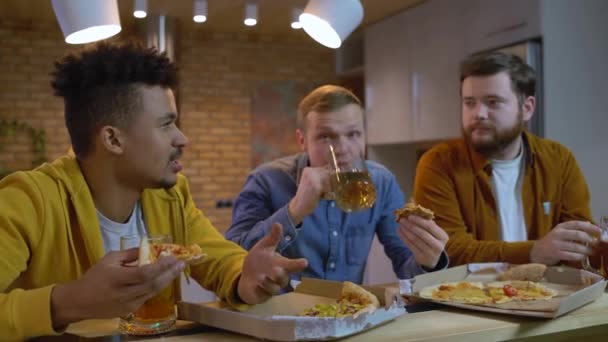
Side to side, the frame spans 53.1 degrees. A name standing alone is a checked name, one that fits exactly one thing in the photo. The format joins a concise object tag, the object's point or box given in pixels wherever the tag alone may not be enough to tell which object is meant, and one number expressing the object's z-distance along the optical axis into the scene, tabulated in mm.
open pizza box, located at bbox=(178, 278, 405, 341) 1055
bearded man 2229
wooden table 1153
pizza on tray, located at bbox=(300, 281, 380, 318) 1179
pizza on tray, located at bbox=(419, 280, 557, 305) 1376
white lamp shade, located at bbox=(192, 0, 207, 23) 4480
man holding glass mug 1926
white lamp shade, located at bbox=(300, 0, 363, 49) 1747
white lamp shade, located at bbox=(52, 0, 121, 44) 1705
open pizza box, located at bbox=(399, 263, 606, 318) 1269
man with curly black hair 1392
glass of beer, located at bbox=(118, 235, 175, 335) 1192
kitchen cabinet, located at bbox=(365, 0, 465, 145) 4324
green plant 5016
